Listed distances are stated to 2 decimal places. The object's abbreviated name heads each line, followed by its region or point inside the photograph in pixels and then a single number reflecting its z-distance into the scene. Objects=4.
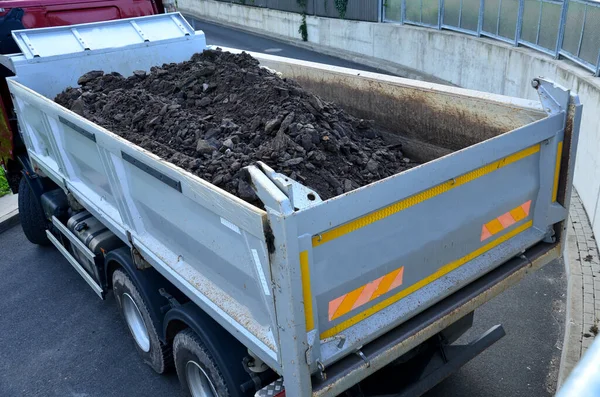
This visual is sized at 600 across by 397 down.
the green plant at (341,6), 18.16
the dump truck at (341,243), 2.37
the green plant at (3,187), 7.92
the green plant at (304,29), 20.48
